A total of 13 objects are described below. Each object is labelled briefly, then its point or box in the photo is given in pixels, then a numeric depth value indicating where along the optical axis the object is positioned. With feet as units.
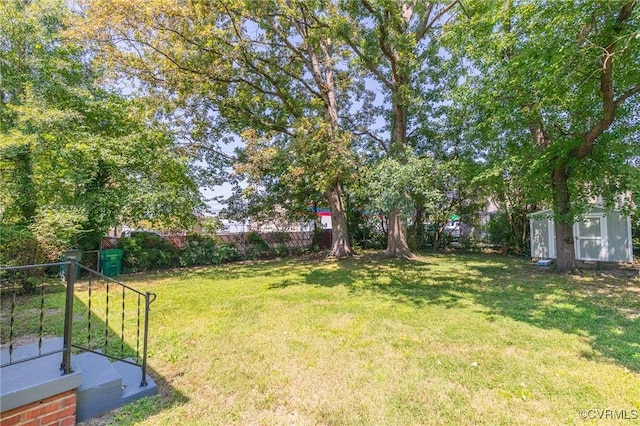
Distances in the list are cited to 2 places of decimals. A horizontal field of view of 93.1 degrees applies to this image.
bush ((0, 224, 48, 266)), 20.15
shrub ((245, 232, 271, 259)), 43.96
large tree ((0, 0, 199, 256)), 25.71
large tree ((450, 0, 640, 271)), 17.76
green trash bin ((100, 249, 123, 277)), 29.81
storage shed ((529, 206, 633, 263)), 32.52
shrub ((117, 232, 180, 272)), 31.89
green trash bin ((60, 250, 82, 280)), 22.34
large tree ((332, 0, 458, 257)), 28.84
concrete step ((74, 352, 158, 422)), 8.16
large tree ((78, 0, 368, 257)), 28.63
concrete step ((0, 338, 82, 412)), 6.63
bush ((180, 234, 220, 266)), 36.63
